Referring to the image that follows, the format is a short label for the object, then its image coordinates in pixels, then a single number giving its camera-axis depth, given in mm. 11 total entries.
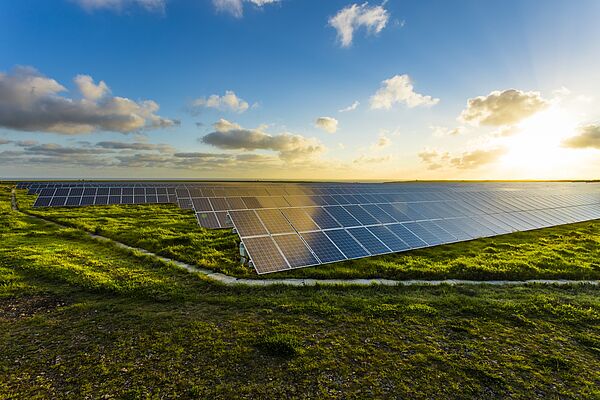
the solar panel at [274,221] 16562
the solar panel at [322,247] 15258
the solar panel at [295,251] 14359
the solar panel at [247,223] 15565
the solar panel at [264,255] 13539
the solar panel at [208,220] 23572
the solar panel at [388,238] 18078
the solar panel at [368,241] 17109
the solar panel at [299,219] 17594
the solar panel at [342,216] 19625
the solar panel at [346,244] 16230
